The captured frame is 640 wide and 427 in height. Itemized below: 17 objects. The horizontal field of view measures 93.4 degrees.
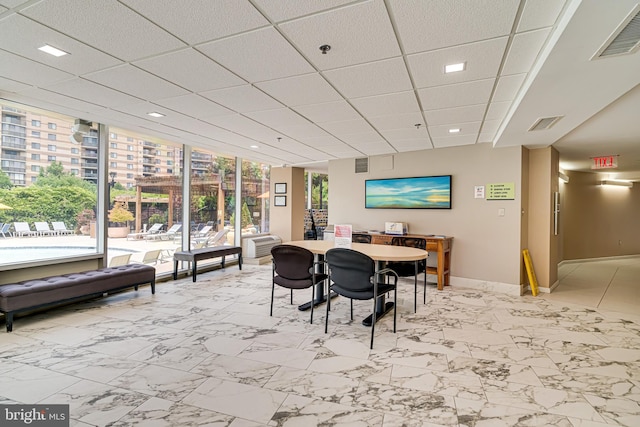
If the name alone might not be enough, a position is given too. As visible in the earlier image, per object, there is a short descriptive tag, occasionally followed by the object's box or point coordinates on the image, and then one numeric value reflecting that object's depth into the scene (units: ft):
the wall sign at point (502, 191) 16.92
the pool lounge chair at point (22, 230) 13.08
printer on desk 19.45
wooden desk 17.22
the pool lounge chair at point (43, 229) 13.79
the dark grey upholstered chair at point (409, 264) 14.17
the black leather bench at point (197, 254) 18.83
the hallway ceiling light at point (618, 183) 28.07
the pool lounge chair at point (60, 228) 14.34
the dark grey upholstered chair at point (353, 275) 10.28
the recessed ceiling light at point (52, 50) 7.83
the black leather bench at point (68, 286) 11.02
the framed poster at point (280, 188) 28.19
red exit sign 19.47
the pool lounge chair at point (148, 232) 17.80
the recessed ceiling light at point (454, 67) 8.42
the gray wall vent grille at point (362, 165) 21.98
